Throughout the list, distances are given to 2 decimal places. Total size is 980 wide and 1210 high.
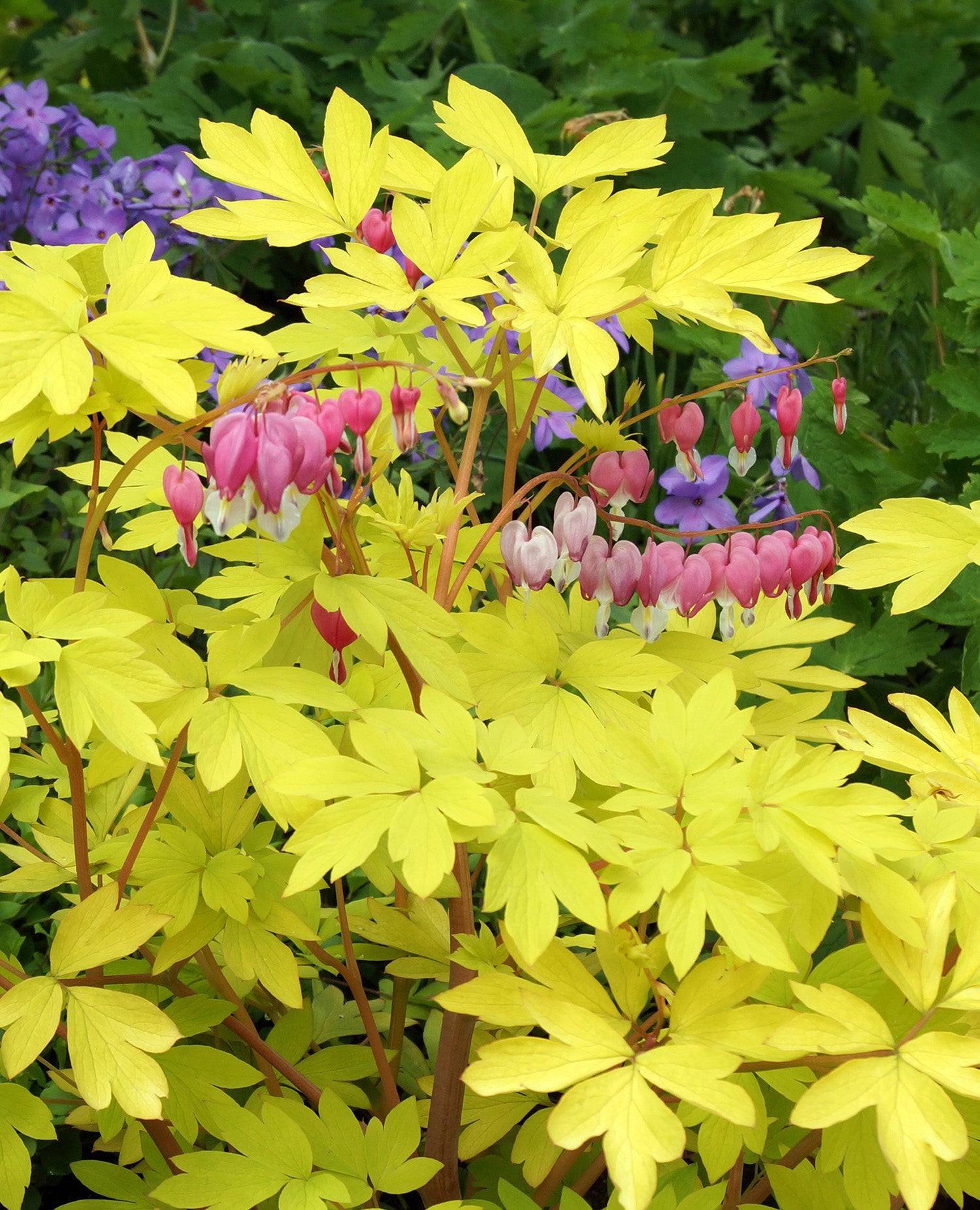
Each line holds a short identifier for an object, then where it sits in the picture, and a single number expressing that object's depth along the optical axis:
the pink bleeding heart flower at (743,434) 0.80
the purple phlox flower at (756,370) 1.03
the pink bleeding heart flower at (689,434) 0.81
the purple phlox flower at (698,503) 0.99
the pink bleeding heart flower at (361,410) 0.76
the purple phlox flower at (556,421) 1.03
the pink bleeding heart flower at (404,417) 0.76
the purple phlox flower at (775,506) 1.01
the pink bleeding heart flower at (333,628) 0.78
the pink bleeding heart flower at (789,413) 0.81
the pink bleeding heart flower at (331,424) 0.74
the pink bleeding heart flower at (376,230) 0.80
